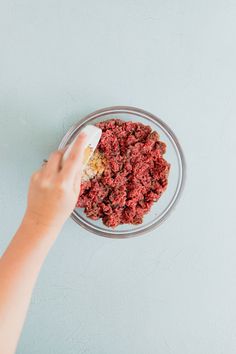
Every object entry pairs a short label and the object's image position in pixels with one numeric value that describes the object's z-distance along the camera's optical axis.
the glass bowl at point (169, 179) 1.10
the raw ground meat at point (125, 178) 1.05
